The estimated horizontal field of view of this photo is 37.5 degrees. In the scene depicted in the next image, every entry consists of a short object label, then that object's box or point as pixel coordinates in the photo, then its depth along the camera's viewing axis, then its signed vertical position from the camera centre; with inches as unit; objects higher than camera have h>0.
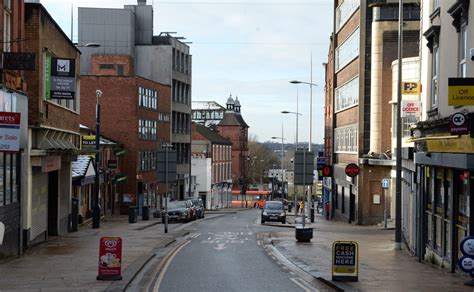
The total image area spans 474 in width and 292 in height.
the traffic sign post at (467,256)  498.9 -73.8
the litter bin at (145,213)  1937.7 -175.7
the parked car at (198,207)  2106.3 -175.1
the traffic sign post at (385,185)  1578.5 -76.2
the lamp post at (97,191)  1450.5 -91.7
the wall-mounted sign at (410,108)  1045.8 +66.5
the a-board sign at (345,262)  648.4 -102.6
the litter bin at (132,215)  1748.3 -164.1
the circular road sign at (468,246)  500.7 -67.1
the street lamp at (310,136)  1768.9 +44.8
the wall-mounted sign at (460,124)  587.2 +24.2
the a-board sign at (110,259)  644.1 -101.3
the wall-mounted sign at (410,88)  1207.6 +111.9
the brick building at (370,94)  1744.6 +153.0
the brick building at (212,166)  3718.0 -90.0
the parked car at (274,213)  1945.1 -174.3
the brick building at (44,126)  965.8 +33.7
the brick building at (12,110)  797.9 +43.2
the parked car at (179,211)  1861.5 -165.1
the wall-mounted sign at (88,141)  1777.8 +20.2
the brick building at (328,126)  2698.8 +107.8
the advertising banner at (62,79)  1006.7 +102.9
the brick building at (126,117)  2375.7 +110.3
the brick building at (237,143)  5187.0 +56.6
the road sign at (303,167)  1109.7 -25.5
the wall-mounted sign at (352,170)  1777.8 -47.0
